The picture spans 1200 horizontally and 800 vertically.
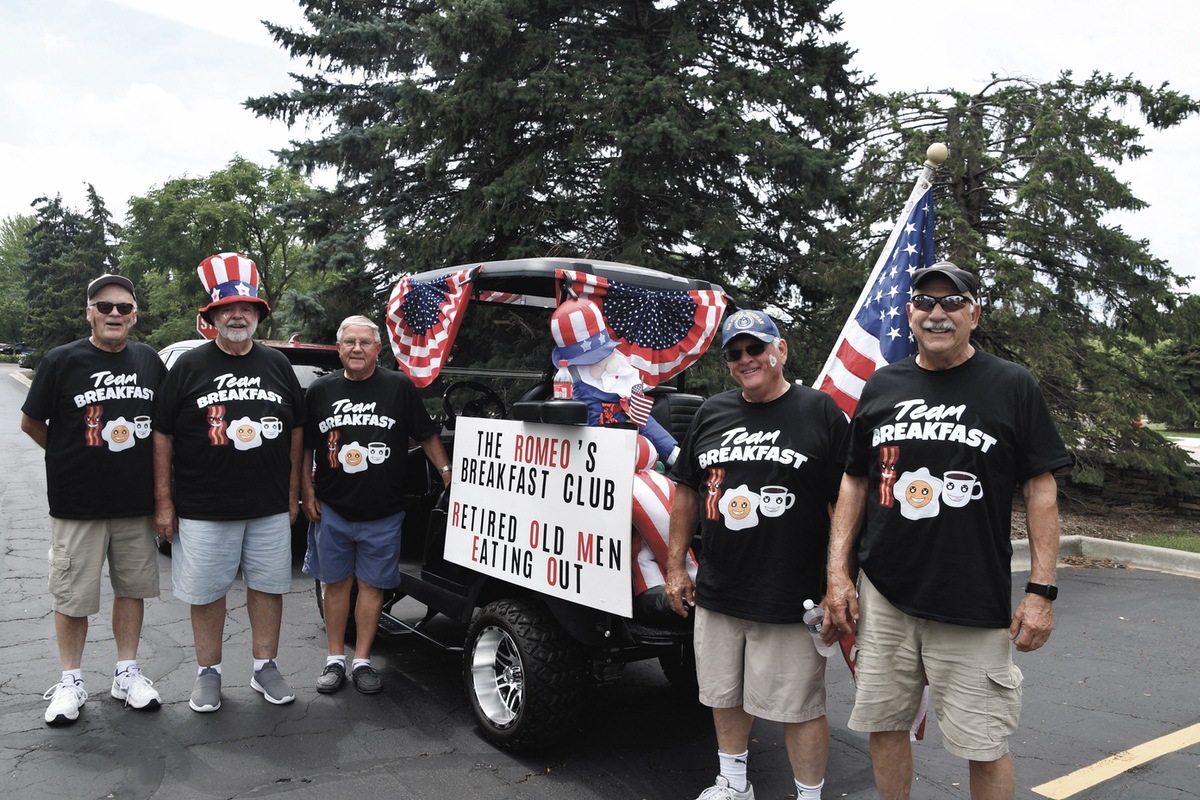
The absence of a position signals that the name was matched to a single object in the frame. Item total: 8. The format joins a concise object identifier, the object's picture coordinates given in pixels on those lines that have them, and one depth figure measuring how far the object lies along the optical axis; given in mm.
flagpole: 3982
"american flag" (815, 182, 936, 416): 4000
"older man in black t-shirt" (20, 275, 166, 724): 4137
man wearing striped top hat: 4262
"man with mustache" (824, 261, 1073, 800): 2613
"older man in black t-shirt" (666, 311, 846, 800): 3025
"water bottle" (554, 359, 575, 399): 3895
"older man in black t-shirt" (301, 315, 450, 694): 4586
